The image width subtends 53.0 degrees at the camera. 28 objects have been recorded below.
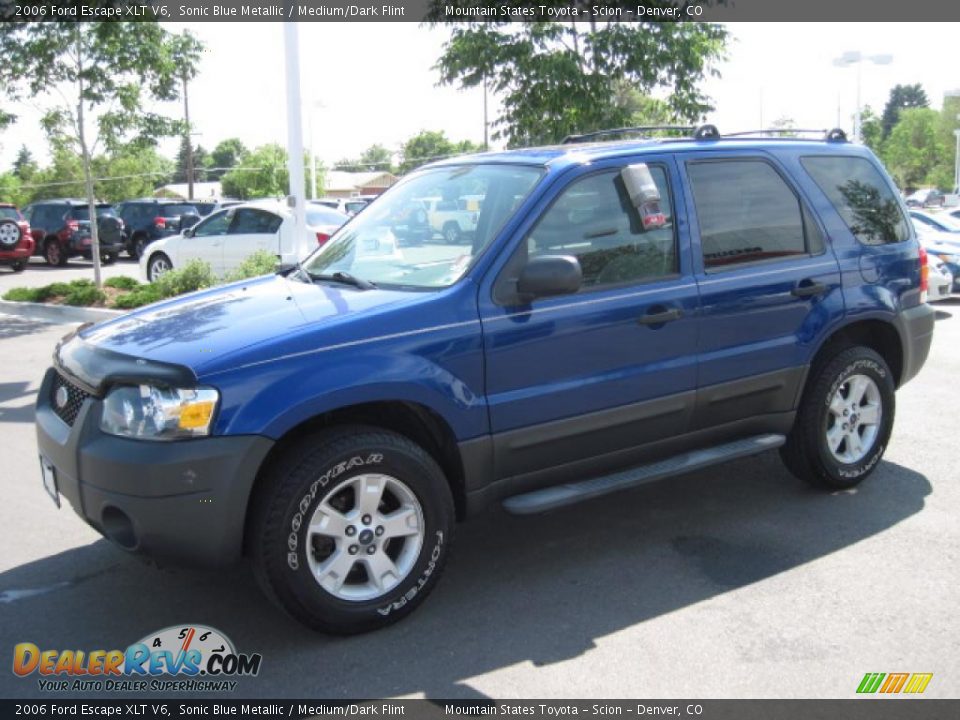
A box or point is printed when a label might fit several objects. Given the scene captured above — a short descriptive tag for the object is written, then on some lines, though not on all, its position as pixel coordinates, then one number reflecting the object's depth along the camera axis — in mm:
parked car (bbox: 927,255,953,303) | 12235
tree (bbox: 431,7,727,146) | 10617
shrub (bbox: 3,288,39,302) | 14422
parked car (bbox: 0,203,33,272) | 21750
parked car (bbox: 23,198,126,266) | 23938
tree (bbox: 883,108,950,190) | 92625
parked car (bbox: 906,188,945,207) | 51062
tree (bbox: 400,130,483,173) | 117500
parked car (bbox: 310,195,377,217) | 29500
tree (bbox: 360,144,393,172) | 152038
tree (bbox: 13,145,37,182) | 78375
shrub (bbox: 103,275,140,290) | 14922
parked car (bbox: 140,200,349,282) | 15336
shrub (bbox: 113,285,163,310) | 12984
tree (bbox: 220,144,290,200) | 72500
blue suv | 3627
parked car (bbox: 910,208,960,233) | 16609
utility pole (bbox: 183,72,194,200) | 50047
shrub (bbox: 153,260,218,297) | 13031
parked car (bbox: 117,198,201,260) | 26328
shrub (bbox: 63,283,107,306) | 13688
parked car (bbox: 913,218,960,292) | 13906
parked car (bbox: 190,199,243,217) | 28125
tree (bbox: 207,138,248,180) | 137250
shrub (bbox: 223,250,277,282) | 12008
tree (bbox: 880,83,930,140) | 150500
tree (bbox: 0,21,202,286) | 13383
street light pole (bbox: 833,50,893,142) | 22359
